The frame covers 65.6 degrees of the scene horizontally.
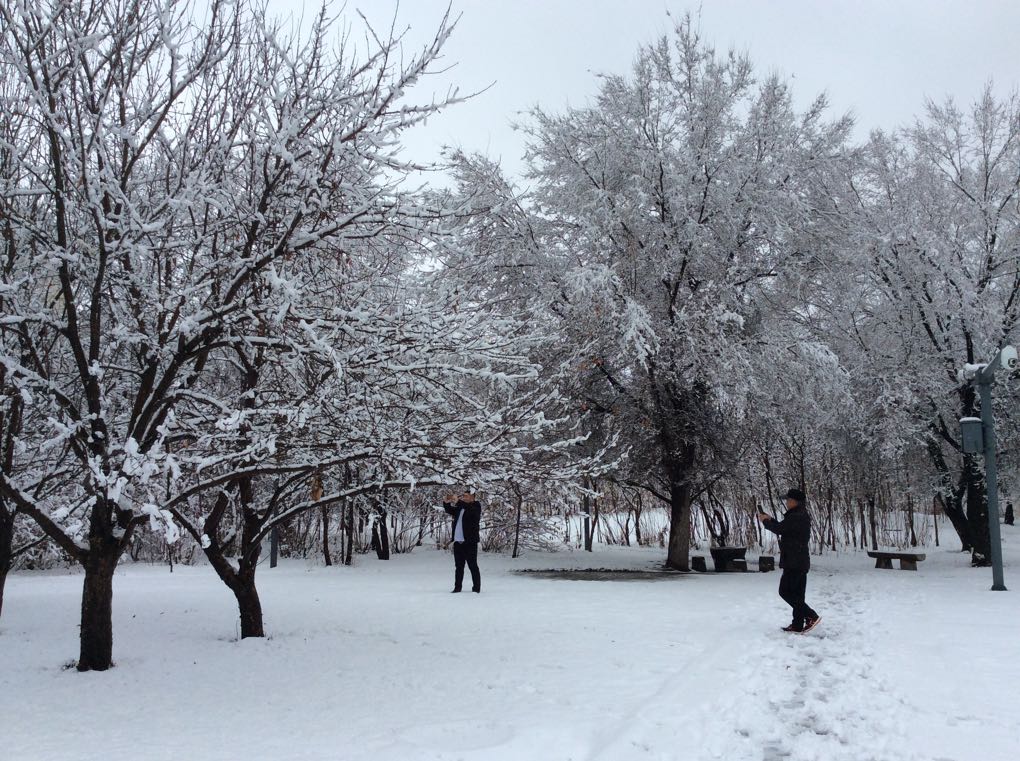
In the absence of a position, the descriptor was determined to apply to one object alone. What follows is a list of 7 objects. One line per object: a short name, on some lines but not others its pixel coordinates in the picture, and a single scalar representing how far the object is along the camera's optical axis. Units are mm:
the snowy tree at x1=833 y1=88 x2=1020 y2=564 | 16406
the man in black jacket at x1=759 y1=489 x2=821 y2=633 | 8828
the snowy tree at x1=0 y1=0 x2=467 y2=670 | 5891
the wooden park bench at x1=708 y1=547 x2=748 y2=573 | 17672
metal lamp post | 12805
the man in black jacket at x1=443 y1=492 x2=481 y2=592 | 12094
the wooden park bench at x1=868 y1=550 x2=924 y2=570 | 16862
